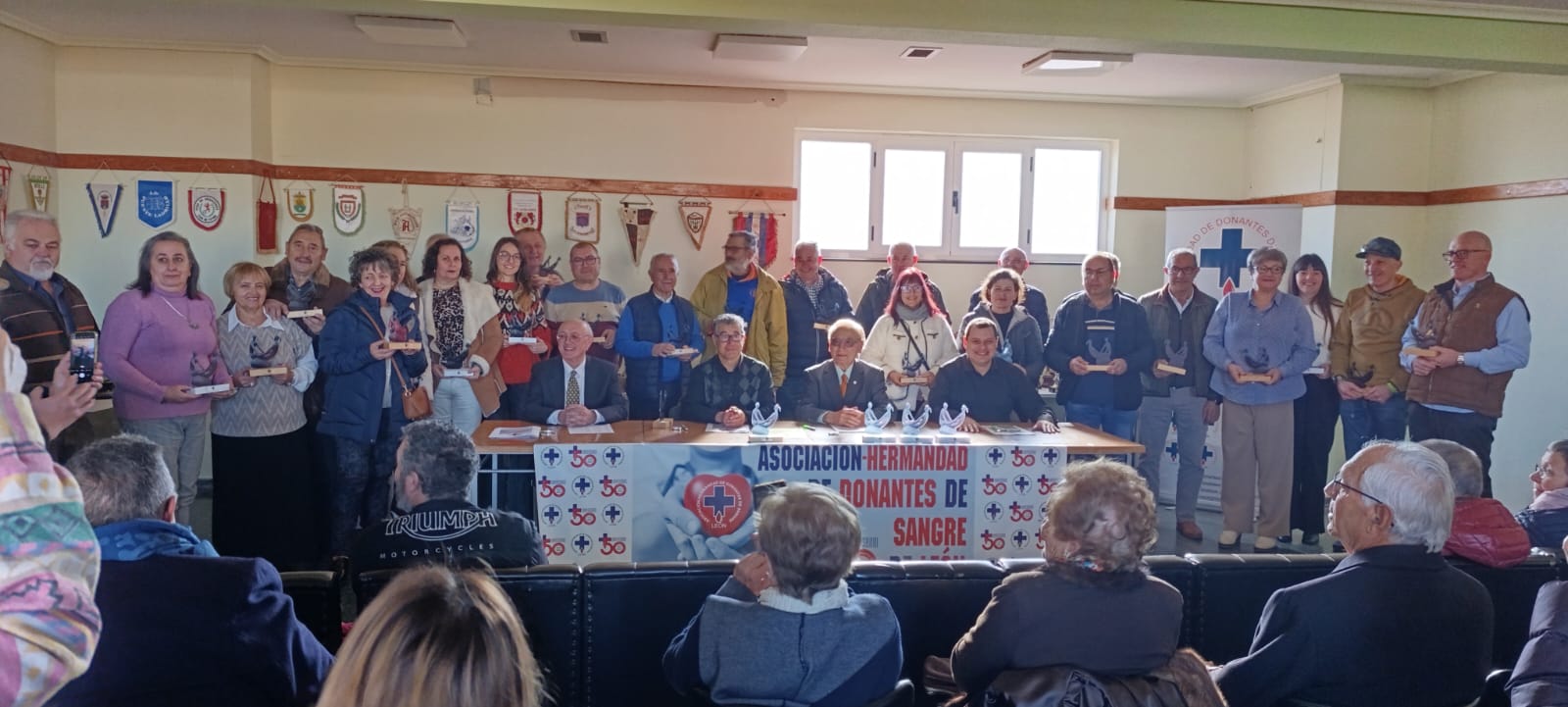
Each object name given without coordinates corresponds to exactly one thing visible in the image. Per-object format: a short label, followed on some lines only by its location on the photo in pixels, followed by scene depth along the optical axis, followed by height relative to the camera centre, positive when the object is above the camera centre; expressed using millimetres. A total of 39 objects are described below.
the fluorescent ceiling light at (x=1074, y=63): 5517 +1395
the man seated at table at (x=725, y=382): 4688 -387
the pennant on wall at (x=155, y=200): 6023 +497
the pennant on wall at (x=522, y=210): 6746 +566
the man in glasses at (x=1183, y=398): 5281 -452
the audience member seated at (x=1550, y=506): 2934 -539
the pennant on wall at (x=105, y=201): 5972 +481
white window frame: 7297 +937
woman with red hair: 5266 -162
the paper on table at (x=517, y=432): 4211 -584
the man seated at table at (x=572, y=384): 4594 -410
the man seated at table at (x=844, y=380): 4859 -374
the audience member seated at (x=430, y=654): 1039 -378
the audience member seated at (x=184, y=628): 1645 -572
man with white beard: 3836 -63
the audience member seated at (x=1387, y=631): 1921 -599
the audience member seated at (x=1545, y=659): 1836 -619
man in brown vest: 4605 -153
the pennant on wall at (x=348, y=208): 6547 +531
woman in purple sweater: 4008 -259
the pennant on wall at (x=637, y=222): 6836 +514
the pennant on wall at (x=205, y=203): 6047 +491
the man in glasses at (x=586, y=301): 5512 -29
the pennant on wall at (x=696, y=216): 6879 +567
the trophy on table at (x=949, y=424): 4426 -519
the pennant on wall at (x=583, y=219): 6805 +523
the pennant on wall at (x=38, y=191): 5637 +500
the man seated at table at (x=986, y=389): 4824 -390
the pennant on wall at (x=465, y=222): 6672 +467
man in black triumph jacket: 2393 -557
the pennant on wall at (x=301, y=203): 6512 +551
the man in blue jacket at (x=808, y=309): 5957 -38
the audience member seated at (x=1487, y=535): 2535 -539
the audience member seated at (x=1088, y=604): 1826 -539
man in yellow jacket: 5664 +4
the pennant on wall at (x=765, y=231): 6965 +478
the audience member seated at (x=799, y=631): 1856 -612
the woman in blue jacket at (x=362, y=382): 4309 -396
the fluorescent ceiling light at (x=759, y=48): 5418 +1390
